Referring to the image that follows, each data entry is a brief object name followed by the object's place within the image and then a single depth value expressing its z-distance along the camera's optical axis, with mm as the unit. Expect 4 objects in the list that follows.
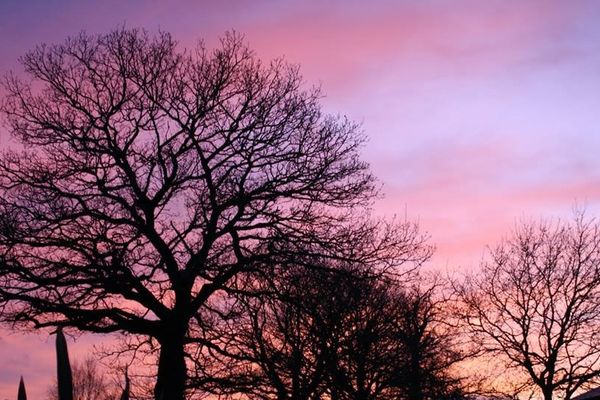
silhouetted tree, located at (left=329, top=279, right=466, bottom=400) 35812
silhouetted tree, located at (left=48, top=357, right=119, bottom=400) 52406
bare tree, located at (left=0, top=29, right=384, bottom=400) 22547
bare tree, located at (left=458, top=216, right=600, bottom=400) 41312
